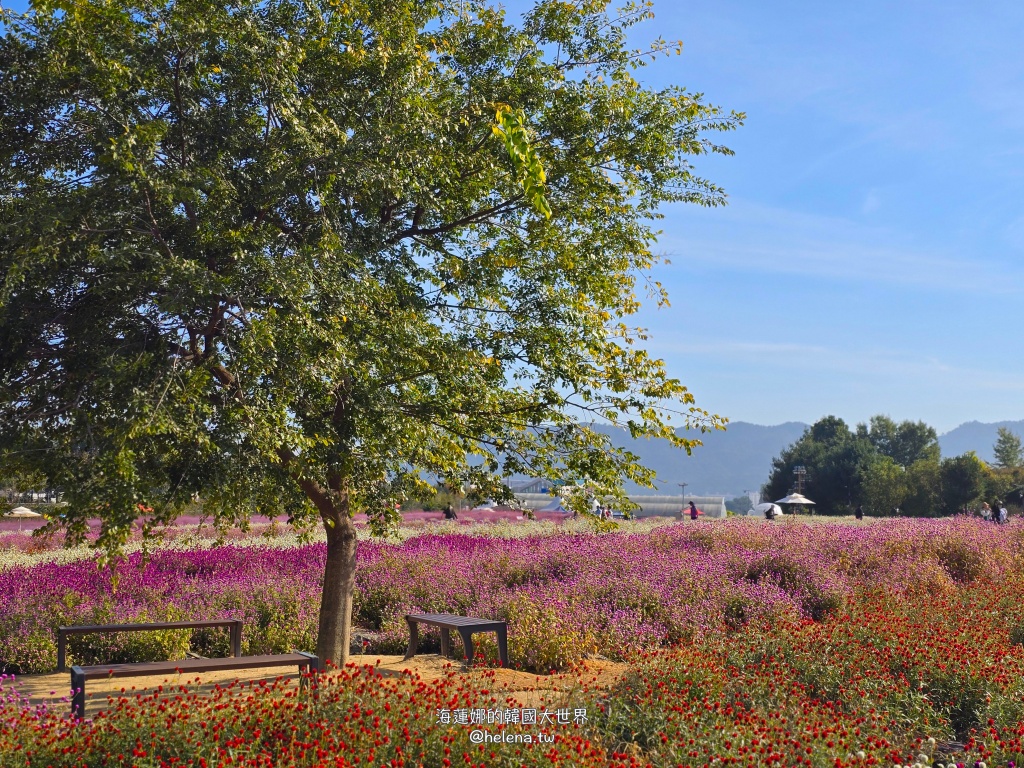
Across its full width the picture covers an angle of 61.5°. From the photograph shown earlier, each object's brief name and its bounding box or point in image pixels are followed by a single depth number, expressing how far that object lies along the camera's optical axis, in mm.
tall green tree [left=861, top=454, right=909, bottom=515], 62656
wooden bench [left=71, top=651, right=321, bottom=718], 6623
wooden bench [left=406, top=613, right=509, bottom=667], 8750
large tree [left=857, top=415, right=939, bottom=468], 112156
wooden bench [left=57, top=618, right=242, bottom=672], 8836
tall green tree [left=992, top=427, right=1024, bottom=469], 90375
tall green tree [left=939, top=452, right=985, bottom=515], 61125
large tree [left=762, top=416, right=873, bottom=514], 80688
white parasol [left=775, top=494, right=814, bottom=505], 58750
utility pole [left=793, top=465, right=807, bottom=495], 73188
